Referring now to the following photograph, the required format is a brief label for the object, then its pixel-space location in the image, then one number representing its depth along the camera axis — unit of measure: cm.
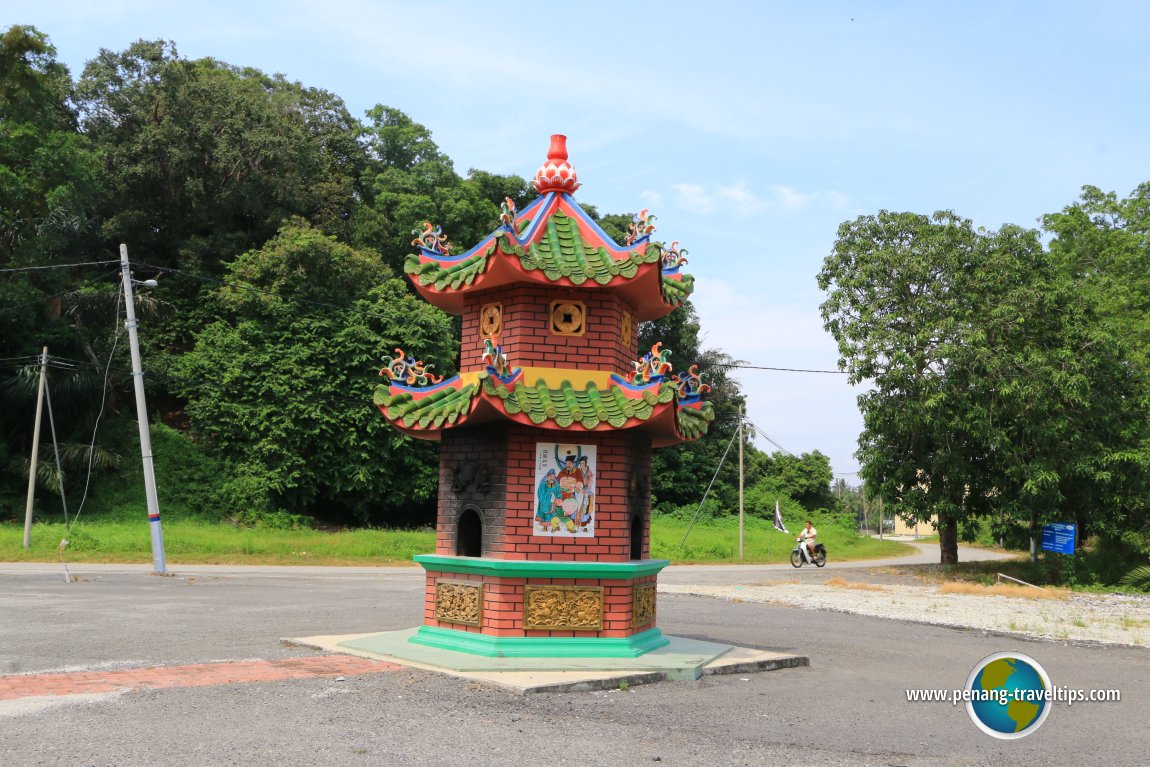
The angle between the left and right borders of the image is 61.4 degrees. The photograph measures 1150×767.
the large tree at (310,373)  3659
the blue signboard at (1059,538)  2825
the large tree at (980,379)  2781
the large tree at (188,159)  4047
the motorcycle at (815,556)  3547
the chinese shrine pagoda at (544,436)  1037
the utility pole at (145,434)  2281
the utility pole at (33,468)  2703
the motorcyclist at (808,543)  3531
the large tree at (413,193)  4341
